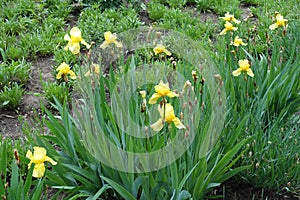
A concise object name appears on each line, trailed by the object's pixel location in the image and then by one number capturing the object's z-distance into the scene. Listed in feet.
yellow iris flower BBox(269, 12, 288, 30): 10.18
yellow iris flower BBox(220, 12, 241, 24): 10.09
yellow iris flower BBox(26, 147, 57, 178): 6.17
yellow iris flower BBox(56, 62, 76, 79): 8.08
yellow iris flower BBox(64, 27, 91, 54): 7.84
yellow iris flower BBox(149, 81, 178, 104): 6.40
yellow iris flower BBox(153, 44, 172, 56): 8.25
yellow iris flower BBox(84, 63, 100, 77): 7.88
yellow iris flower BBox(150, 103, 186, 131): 6.33
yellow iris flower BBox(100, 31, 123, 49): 8.05
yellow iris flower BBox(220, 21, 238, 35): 9.82
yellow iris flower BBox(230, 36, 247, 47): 9.59
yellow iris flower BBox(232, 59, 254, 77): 8.36
